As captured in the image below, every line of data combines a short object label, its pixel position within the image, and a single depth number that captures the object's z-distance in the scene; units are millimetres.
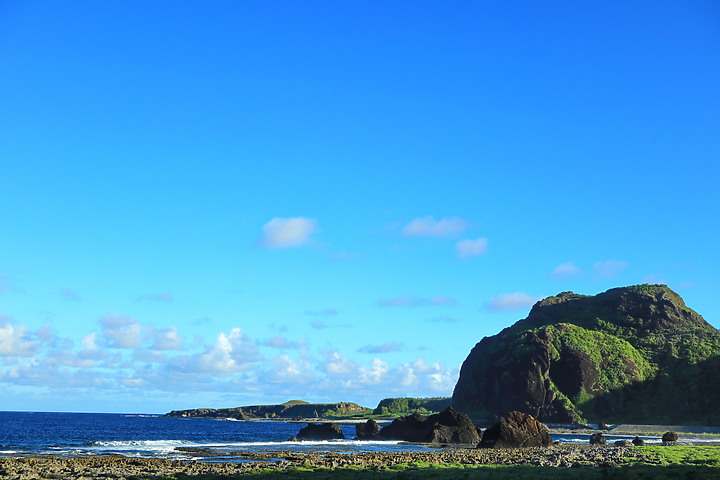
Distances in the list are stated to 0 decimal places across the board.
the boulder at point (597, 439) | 95669
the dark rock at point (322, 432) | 114688
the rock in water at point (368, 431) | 117000
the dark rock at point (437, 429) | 105438
